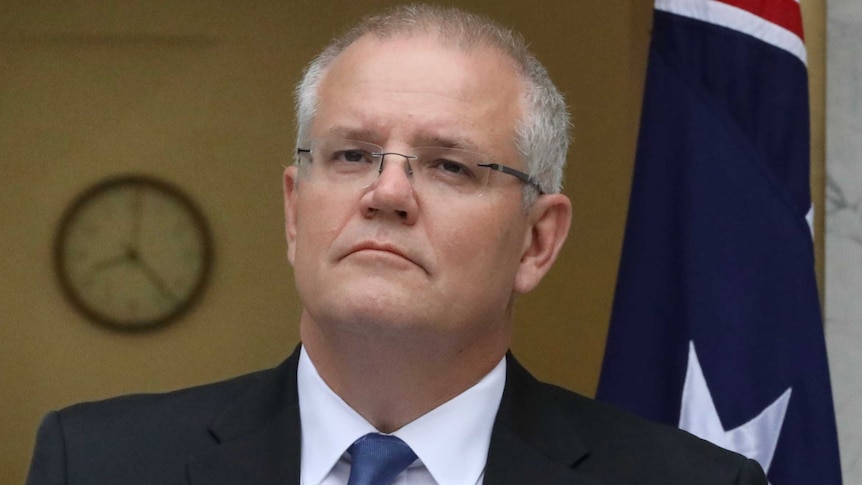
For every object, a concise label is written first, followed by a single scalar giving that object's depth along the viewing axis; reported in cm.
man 372
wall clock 984
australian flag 547
